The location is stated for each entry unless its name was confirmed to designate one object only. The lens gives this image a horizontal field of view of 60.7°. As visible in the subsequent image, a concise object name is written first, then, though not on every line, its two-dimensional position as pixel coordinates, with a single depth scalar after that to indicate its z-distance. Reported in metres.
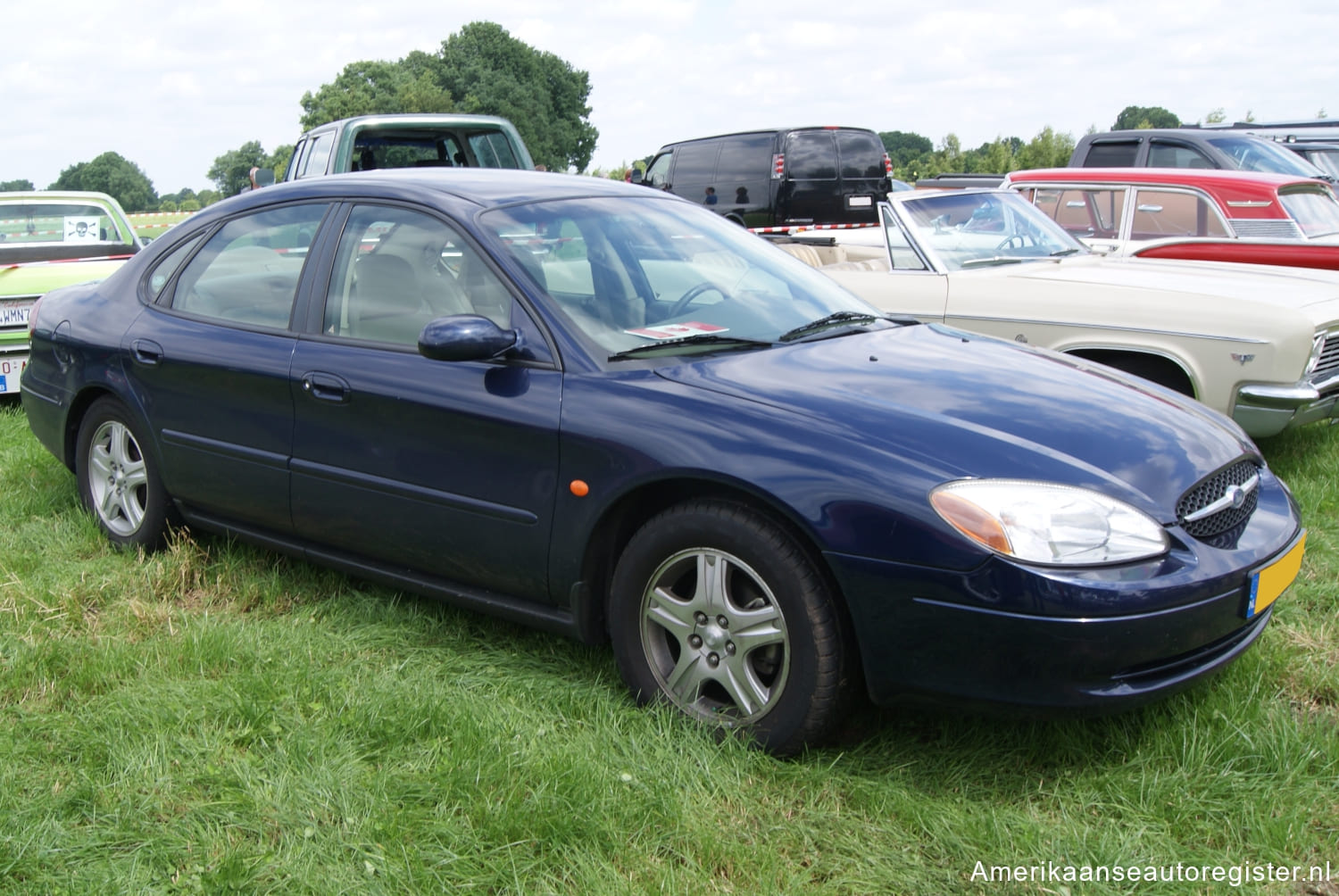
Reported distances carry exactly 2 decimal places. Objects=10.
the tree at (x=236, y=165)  101.06
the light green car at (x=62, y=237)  7.52
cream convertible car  5.30
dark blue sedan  2.67
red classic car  7.68
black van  13.25
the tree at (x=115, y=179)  97.81
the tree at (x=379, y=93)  70.25
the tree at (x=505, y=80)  74.19
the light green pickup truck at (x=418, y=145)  10.48
